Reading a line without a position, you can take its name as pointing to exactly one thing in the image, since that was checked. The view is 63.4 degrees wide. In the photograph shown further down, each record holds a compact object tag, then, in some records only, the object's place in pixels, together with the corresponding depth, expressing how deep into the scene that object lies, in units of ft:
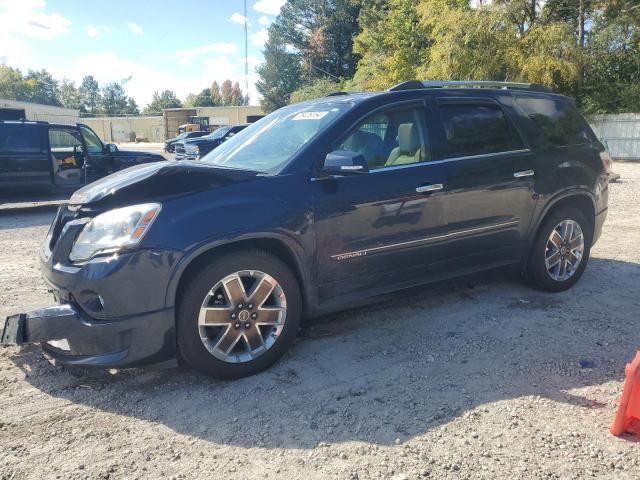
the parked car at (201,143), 61.36
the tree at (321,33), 182.91
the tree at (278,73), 208.13
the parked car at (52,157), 32.17
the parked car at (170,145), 76.48
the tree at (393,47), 101.04
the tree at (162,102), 393.58
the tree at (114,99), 415.72
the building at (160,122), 192.44
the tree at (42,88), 351.05
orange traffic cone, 8.54
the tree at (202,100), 386.52
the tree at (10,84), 328.90
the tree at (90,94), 440.86
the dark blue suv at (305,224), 9.87
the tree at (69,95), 430.61
